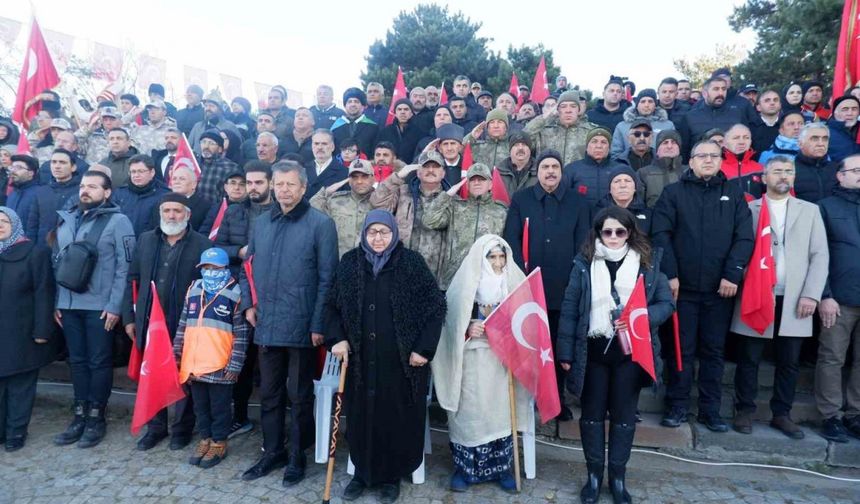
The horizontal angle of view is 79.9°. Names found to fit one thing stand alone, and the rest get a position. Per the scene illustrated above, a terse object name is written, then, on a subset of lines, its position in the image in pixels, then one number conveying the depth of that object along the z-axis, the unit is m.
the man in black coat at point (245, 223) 4.80
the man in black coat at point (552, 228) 4.61
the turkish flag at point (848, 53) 7.09
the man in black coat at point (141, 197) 5.41
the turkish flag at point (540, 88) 10.30
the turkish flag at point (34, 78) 8.98
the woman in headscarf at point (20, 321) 4.70
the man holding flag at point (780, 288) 4.34
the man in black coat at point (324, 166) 6.22
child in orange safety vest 4.23
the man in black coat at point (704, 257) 4.39
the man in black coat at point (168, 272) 4.51
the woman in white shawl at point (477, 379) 3.98
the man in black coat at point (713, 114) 6.96
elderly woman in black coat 3.79
